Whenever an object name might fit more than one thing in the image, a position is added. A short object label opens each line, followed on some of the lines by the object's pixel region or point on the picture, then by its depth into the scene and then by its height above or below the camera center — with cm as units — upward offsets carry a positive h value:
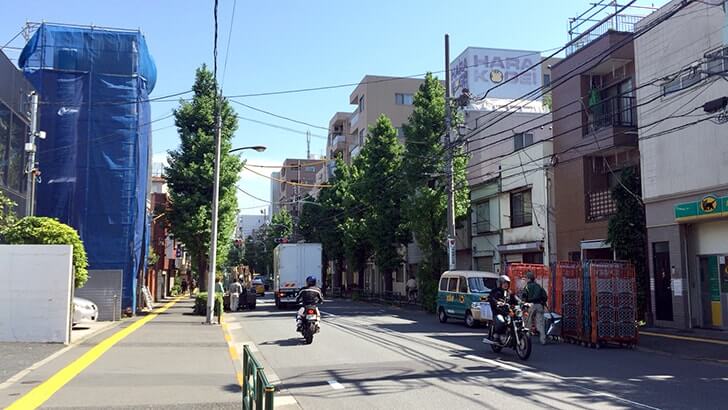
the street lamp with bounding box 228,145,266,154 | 2467 +479
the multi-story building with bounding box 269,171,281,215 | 13332 +1720
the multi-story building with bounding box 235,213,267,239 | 15851 +1251
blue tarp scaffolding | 2580 +565
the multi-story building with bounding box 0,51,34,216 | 2062 +491
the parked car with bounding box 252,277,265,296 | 5650 -141
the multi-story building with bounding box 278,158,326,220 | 10525 +1662
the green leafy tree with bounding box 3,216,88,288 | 1783 +107
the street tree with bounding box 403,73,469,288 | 3122 +457
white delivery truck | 3412 +33
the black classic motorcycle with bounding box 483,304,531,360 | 1292 -141
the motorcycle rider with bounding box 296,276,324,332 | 1628 -67
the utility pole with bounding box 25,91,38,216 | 1945 +322
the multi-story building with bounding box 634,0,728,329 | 1869 +303
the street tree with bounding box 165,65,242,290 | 3172 +492
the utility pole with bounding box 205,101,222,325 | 2266 +126
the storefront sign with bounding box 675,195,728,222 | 1819 +180
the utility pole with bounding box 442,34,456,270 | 2622 +425
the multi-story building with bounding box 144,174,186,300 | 4116 +121
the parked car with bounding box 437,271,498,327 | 2131 -84
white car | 2020 -128
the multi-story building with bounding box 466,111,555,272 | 2833 +356
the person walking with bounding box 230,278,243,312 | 3114 -122
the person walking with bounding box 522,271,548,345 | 1595 -78
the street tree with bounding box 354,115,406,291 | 3853 +463
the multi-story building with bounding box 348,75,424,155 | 6178 +1685
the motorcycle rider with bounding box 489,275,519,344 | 1354 -75
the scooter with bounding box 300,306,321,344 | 1593 -132
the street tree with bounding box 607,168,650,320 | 2197 +131
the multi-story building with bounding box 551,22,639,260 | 2394 +489
